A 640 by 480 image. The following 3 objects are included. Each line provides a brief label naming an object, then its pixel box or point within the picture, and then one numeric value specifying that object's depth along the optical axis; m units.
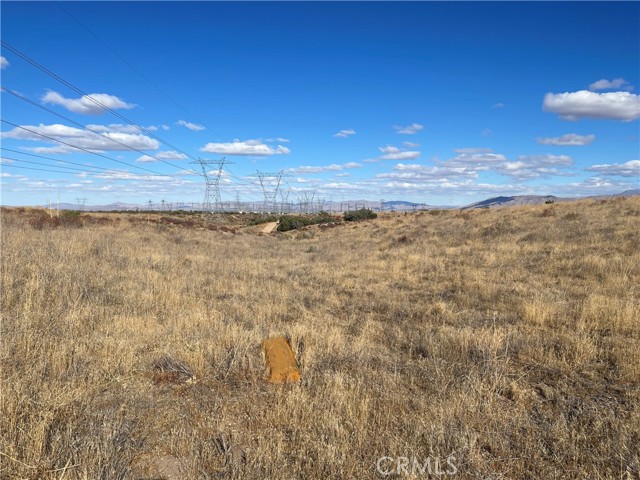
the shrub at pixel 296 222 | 54.44
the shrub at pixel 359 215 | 63.00
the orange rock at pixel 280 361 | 4.95
